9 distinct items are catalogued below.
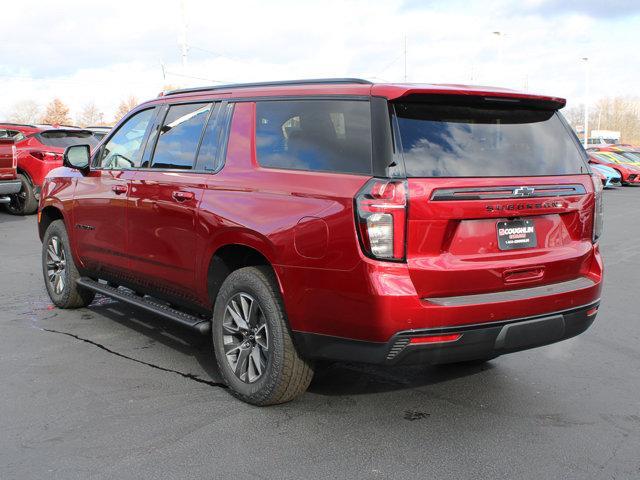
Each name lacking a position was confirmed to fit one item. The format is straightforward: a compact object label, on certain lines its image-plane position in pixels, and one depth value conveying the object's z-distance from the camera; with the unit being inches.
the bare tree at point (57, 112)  4254.4
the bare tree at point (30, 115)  3711.6
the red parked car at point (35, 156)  539.5
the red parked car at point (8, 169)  479.5
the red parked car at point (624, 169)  1077.1
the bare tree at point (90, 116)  4331.9
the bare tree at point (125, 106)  4178.2
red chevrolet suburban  133.7
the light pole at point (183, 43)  1532.6
